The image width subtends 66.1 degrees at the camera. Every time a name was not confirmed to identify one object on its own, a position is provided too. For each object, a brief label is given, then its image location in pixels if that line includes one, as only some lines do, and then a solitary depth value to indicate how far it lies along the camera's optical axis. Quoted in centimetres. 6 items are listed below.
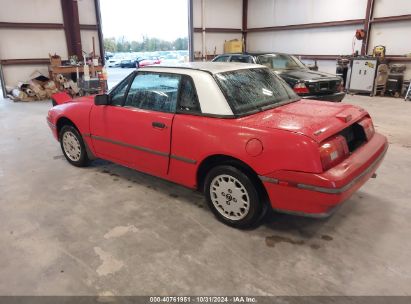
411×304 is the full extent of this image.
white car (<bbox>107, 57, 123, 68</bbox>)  2130
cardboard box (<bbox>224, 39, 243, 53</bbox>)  1391
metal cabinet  966
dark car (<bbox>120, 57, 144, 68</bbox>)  2026
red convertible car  220
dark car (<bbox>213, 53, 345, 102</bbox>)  609
